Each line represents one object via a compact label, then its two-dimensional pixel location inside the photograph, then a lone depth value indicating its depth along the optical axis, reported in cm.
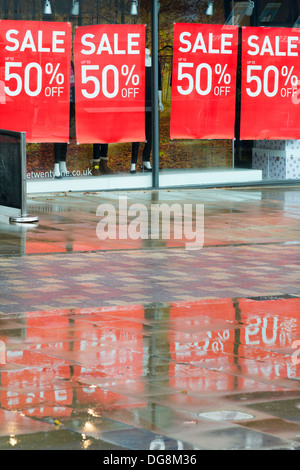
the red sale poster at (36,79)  1741
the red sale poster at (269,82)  1948
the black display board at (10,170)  1366
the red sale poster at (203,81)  1891
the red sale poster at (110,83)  1811
